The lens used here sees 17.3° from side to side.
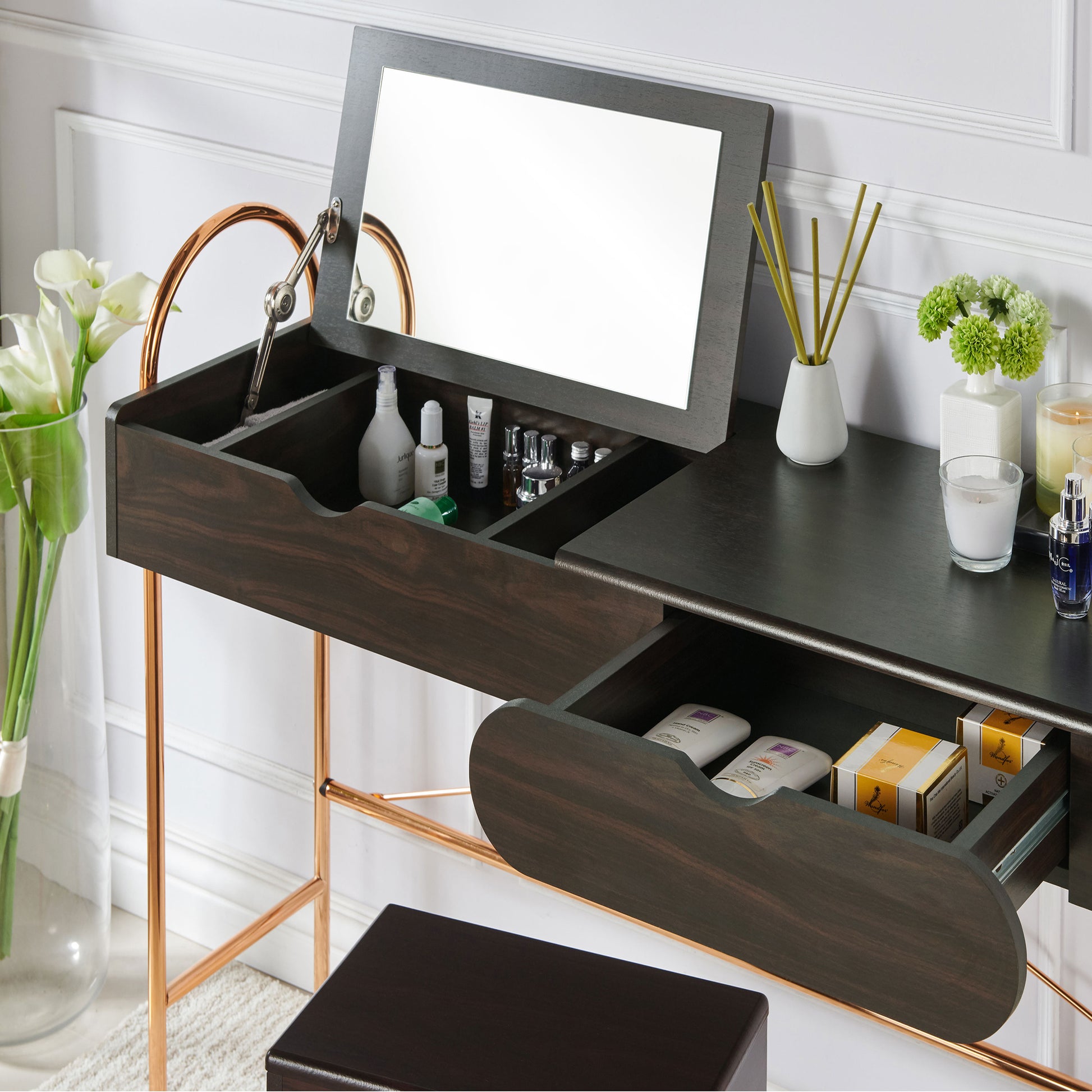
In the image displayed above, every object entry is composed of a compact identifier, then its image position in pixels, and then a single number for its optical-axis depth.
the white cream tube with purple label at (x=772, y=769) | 3.02
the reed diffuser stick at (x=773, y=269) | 3.28
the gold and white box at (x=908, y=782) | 2.98
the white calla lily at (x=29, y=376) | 3.54
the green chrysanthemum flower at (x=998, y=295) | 3.22
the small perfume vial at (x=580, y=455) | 3.43
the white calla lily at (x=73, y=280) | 3.47
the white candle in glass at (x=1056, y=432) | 3.16
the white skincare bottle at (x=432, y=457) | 3.49
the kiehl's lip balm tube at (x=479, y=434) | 3.50
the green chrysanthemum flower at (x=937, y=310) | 3.22
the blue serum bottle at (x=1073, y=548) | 3.04
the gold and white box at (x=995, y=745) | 3.03
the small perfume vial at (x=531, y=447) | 3.48
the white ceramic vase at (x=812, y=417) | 3.28
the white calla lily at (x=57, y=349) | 3.50
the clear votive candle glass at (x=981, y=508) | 3.10
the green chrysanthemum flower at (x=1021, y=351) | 3.18
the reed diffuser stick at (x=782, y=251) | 3.26
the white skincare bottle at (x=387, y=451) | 3.50
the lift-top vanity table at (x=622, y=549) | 2.95
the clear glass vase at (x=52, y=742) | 3.64
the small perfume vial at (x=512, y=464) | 3.49
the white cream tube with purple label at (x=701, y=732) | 3.07
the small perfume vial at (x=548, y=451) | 3.47
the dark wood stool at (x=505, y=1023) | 3.01
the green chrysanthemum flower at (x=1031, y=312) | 3.20
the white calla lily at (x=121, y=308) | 3.51
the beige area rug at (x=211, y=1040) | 3.96
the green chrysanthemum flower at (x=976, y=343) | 3.18
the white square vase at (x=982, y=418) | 3.22
